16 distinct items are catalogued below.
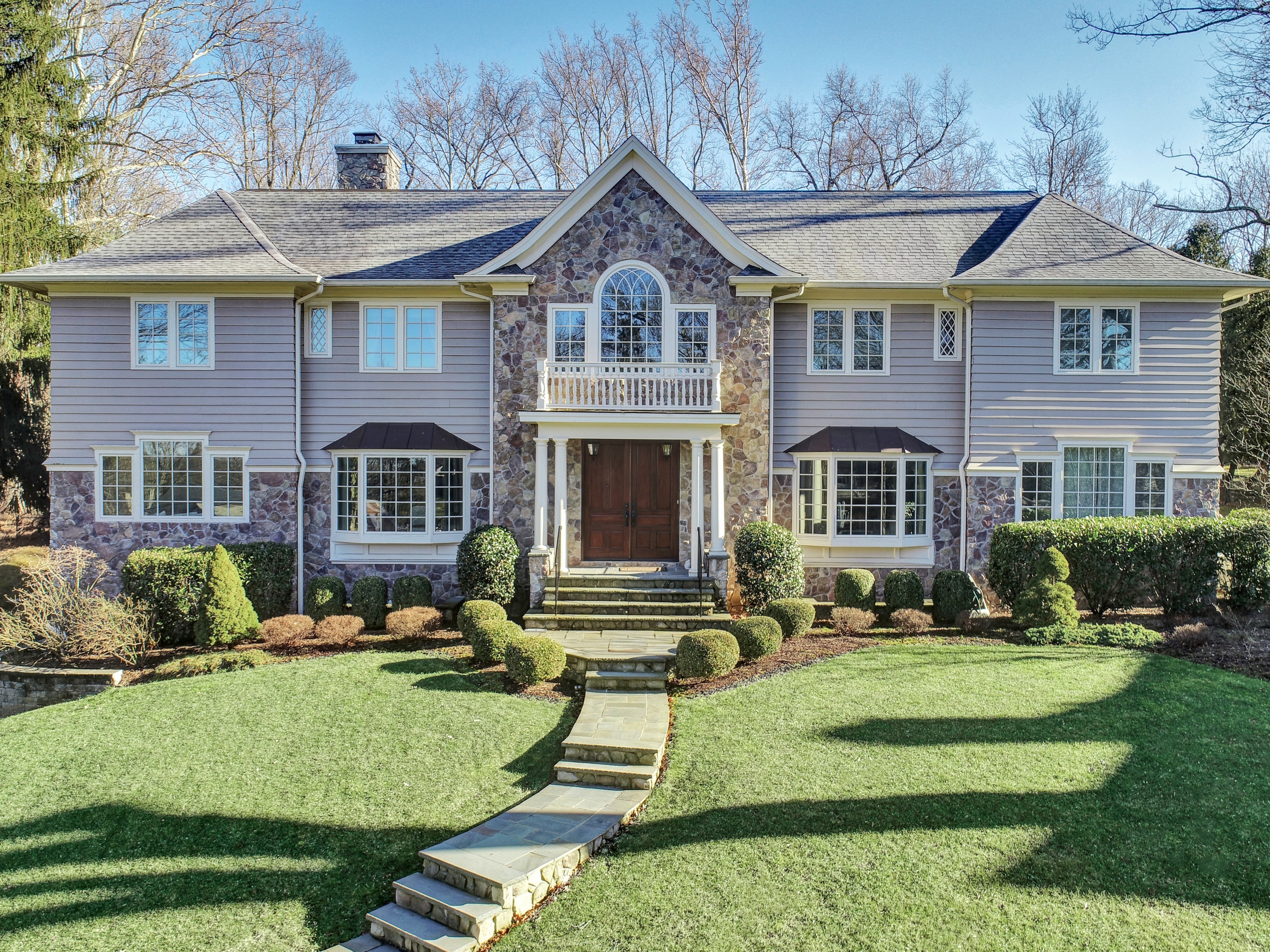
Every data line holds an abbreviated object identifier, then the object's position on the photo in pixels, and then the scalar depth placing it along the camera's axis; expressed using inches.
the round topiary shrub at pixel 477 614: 429.1
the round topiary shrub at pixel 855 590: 511.5
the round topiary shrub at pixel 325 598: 524.7
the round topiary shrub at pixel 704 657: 381.4
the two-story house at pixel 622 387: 552.7
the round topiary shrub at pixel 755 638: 410.6
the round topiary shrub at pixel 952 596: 499.5
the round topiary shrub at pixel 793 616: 449.1
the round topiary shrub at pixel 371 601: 526.0
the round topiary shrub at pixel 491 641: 403.5
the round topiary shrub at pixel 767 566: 501.4
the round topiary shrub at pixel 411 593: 525.7
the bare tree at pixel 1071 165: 1156.5
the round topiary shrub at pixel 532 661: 378.6
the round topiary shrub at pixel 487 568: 512.1
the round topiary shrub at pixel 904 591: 509.4
